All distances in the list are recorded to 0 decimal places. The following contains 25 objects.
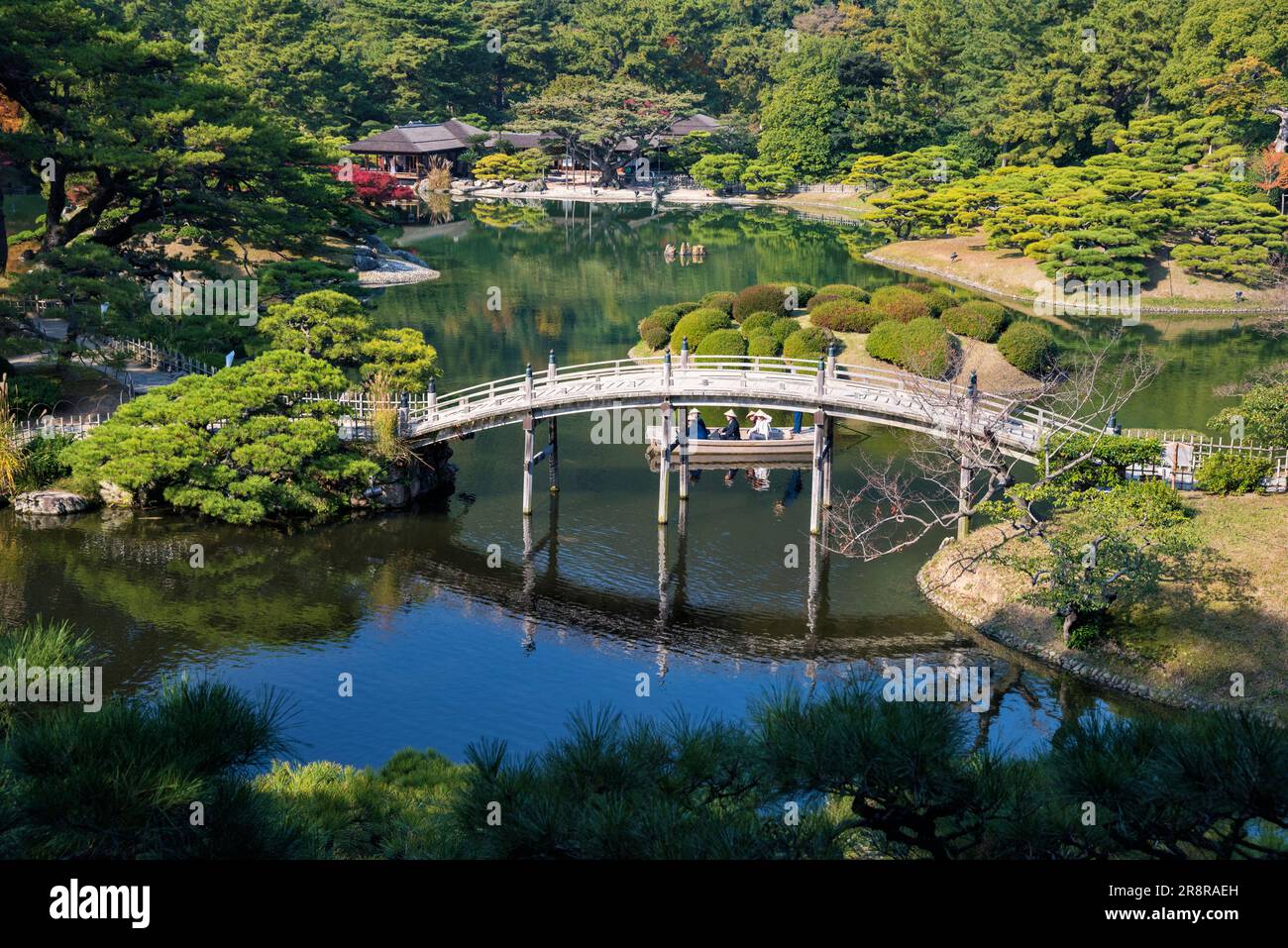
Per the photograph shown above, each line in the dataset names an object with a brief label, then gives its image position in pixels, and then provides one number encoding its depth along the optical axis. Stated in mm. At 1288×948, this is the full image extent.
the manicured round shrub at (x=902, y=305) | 47406
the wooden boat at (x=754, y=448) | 33469
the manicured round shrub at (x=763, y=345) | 45062
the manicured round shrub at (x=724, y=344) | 45531
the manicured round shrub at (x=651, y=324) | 49469
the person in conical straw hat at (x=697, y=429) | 35000
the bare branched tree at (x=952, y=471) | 29094
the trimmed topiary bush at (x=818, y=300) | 49016
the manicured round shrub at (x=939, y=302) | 48531
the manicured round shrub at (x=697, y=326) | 47469
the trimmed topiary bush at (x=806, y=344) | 44844
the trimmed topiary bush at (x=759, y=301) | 49219
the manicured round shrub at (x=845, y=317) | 47125
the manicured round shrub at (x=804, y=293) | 50781
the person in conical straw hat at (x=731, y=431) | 34812
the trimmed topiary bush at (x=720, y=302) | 50438
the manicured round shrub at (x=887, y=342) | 44719
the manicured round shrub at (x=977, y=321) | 46188
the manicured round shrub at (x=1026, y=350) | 44844
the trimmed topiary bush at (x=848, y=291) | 49875
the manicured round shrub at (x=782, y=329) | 46344
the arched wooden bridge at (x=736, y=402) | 30469
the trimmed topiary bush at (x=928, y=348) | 43156
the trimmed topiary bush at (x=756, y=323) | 46938
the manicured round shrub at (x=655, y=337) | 48969
